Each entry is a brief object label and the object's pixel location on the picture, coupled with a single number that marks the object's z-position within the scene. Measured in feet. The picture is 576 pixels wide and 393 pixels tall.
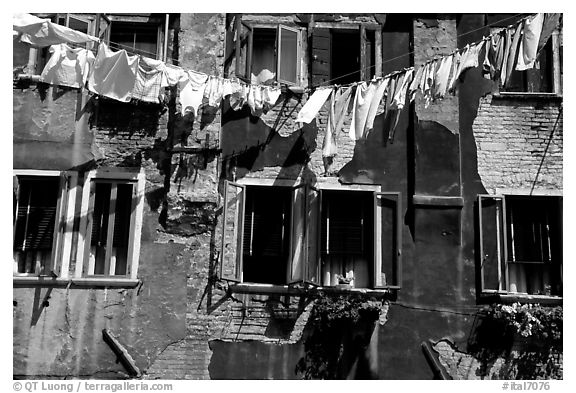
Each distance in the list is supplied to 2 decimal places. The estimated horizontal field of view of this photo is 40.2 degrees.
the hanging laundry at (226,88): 36.52
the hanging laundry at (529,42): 31.53
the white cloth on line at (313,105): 35.96
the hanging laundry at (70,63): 34.63
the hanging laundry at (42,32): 32.91
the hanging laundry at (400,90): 34.63
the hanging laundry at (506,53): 32.40
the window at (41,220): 36.91
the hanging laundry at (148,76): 35.37
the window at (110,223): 37.06
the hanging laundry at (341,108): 36.27
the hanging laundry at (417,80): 34.60
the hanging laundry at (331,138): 36.37
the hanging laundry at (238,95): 36.73
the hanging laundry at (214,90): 36.24
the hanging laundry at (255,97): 37.04
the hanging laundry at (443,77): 33.94
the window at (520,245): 36.96
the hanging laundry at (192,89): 35.81
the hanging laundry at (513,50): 32.01
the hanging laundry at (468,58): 33.42
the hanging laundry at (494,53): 32.83
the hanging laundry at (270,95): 37.11
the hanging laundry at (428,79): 34.24
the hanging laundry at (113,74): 34.35
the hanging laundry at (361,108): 35.22
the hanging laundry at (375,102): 35.04
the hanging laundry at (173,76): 35.73
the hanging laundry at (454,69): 33.81
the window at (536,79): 39.99
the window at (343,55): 39.99
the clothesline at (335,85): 32.42
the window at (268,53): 39.78
